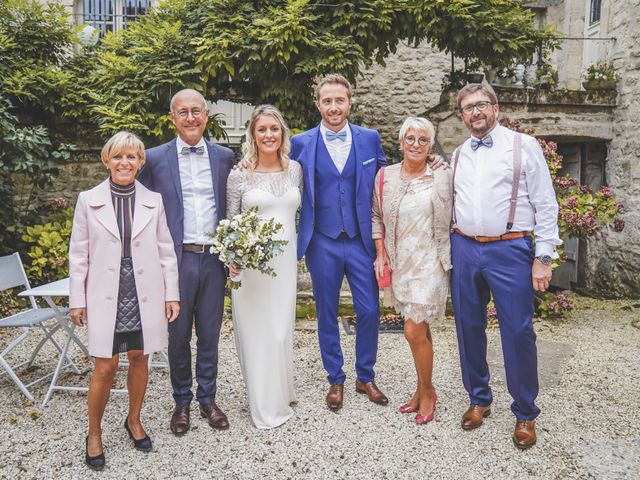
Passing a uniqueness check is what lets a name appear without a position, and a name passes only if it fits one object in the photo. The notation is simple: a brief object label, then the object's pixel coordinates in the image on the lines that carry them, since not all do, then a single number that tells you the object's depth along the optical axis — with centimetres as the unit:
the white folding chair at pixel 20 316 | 402
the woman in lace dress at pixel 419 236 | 338
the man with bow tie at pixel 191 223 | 331
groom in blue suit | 361
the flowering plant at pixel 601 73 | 797
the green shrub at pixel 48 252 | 702
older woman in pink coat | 290
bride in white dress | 345
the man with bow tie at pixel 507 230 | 310
